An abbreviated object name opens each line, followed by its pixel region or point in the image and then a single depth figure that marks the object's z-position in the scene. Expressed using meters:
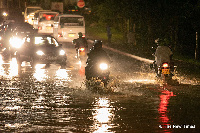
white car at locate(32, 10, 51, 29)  56.03
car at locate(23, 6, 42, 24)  64.81
